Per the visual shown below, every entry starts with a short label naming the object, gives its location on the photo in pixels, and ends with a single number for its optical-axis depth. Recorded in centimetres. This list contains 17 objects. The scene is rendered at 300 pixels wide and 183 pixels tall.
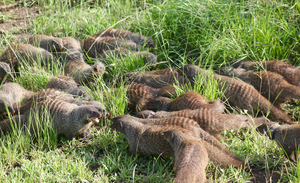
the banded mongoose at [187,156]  434
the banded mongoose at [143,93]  794
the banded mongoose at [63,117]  664
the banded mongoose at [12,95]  752
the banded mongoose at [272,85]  721
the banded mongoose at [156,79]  837
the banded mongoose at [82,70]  859
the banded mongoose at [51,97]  726
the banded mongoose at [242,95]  700
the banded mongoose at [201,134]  535
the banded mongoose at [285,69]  780
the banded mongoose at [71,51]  973
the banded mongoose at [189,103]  687
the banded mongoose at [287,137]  563
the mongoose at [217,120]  629
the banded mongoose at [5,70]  888
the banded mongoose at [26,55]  947
